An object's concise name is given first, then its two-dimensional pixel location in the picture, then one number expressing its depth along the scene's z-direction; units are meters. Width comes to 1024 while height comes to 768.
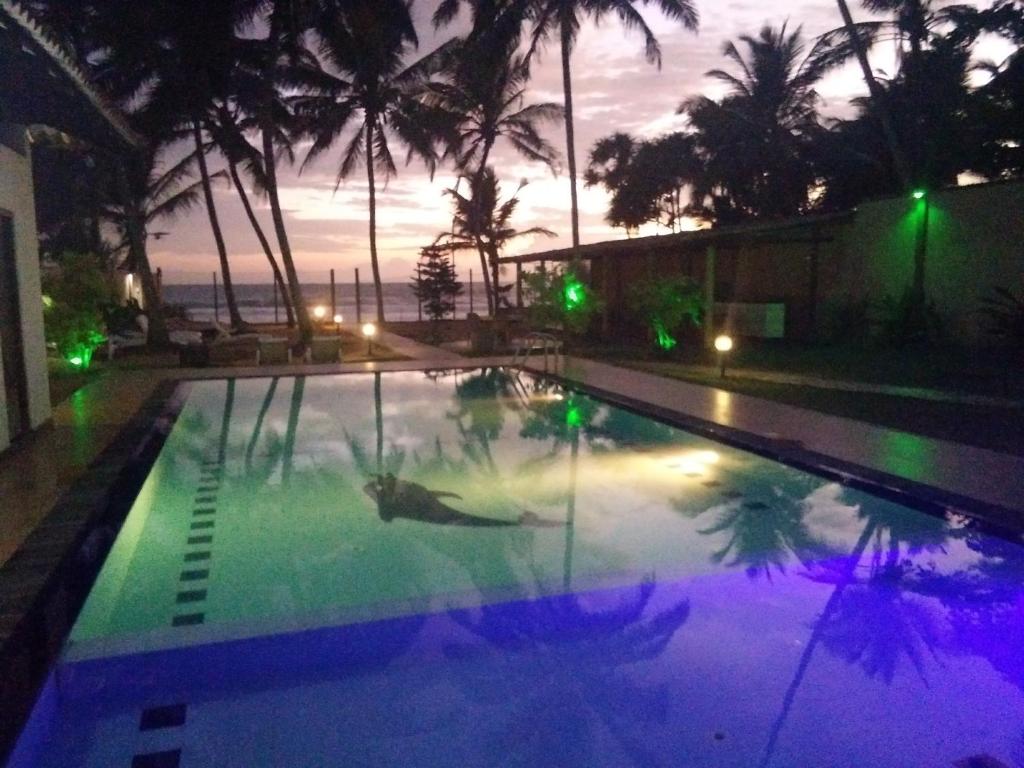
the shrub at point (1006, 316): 11.94
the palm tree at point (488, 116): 23.34
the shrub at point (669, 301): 14.39
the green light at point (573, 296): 15.19
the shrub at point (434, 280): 28.14
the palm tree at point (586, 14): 16.22
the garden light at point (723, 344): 11.93
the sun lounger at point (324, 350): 15.53
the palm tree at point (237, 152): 19.77
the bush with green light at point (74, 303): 12.22
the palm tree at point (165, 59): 15.64
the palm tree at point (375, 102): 19.17
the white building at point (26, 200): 6.36
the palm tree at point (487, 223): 27.97
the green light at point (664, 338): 14.93
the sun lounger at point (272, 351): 15.29
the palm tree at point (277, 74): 16.42
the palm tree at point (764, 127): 25.12
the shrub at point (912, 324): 13.70
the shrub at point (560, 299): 15.23
